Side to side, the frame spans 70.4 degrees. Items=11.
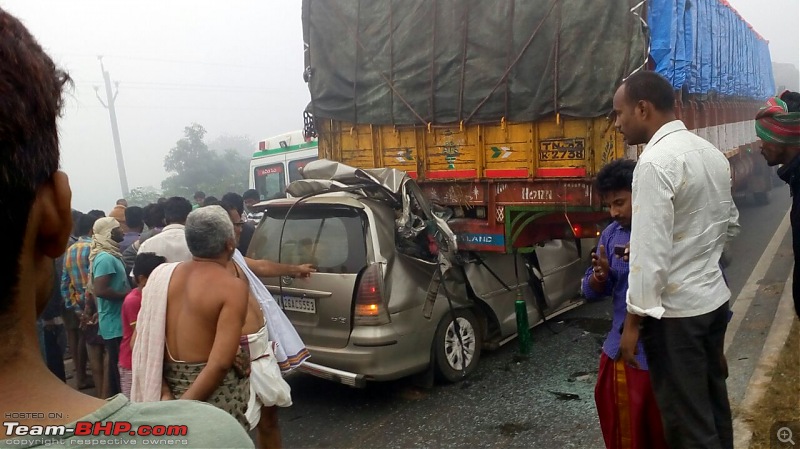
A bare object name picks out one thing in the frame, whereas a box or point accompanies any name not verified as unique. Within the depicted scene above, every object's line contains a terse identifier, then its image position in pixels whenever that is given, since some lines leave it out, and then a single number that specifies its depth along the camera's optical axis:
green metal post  5.47
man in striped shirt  4.88
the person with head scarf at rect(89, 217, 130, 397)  4.46
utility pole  24.47
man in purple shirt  2.66
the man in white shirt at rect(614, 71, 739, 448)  2.27
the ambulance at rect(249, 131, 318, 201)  11.30
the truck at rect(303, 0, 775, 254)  5.06
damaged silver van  4.36
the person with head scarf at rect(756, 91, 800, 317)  2.99
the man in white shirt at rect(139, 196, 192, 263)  3.46
